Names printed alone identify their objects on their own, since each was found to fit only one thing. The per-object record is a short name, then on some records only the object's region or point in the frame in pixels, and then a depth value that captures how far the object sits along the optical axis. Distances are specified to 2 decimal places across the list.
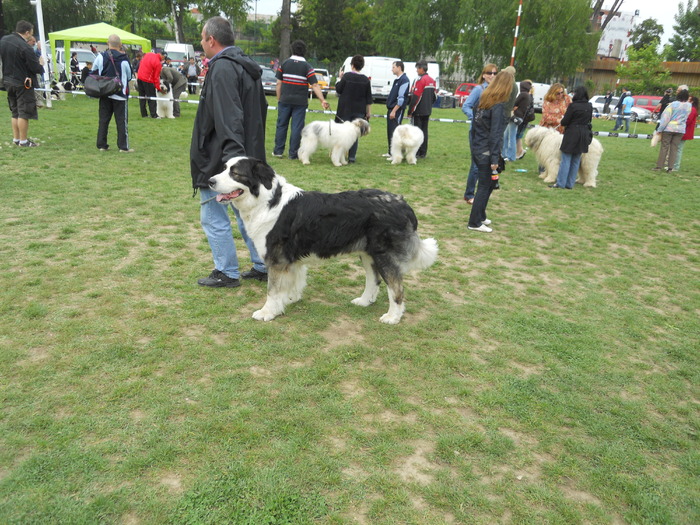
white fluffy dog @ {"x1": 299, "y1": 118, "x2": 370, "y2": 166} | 10.12
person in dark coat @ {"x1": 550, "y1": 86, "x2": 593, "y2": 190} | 9.20
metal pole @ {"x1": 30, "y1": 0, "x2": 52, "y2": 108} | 15.26
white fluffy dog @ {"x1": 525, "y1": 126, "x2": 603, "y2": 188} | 10.02
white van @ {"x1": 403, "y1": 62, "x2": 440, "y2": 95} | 25.62
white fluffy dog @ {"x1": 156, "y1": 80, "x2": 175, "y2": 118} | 15.28
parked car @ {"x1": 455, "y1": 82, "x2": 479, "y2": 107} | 29.86
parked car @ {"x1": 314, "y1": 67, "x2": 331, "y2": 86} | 31.85
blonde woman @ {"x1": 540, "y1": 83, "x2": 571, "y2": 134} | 10.64
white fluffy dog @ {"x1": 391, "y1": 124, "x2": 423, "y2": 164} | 10.74
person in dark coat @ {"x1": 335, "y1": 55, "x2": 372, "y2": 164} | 10.55
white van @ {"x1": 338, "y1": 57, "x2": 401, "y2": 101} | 26.75
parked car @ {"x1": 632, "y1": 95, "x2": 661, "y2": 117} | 28.20
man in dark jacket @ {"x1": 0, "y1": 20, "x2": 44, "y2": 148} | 8.94
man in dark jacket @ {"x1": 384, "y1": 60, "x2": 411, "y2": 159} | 10.74
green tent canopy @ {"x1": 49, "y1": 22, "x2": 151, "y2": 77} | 19.02
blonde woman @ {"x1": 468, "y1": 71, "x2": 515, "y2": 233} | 6.17
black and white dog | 3.90
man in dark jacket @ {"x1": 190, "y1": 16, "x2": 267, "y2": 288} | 3.98
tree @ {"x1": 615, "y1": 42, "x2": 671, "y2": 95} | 36.66
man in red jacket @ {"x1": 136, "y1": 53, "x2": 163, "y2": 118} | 14.26
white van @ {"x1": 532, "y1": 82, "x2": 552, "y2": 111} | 29.61
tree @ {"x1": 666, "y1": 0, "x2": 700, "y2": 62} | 52.97
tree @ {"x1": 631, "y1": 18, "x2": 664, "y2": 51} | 68.88
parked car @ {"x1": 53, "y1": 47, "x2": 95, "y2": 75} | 24.58
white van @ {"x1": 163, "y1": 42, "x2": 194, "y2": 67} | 32.52
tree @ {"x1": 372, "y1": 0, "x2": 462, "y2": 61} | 40.19
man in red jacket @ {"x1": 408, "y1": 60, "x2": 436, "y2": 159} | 10.92
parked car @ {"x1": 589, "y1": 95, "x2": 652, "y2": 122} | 25.93
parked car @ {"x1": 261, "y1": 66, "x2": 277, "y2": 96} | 26.27
